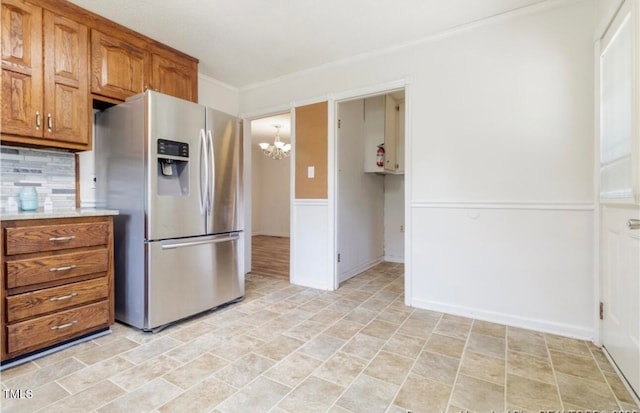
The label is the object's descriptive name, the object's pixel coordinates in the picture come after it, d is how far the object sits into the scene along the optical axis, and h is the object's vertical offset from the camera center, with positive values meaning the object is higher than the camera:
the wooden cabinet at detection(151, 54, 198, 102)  2.86 +1.23
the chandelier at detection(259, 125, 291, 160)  6.14 +1.12
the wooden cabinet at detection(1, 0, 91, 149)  2.01 +0.87
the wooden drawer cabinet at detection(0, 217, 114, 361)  1.79 -0.50
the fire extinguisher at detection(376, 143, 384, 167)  4.26 +0.67
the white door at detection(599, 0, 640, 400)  1.53 +0.06
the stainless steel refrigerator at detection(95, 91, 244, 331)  2.25 +0.02
